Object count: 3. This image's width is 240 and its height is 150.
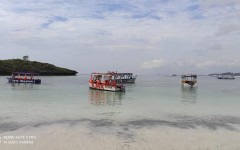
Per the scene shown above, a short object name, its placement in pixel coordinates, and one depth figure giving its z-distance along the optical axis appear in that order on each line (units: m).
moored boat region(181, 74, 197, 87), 46.13
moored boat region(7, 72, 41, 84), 47.88
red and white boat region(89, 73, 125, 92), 32.64
